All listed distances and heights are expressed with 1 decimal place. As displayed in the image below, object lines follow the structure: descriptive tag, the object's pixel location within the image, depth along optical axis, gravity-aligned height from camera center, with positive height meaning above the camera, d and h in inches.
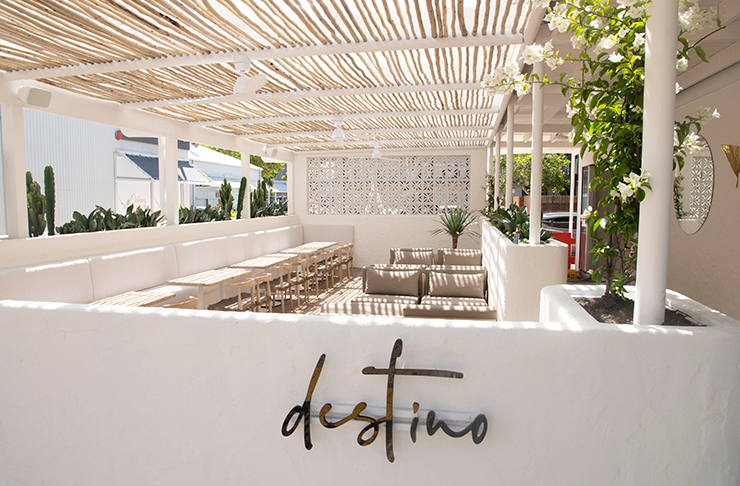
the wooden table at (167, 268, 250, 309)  228.4 -33.6
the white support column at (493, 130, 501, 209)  326.0 +26.2
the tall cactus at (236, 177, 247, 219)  378.2 +9.8
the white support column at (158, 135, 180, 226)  300.8 +18.2
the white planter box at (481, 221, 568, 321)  166.4 -21.9
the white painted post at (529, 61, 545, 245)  167.5 +16.9
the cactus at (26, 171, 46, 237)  209.9 +0.6
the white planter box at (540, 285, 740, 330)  78.5 -18.0
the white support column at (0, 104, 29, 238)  194.2 +15.6
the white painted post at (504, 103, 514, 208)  248.5 +33.0
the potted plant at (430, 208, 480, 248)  414.3 -11.2
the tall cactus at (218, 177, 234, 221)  372.5 +8.9
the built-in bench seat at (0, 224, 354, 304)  189.8 -29.1
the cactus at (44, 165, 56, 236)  216.5 +5.9
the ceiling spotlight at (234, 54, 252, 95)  160.6 +48.0
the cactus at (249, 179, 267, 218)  412.2 +7.3
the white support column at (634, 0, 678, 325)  75.4 +9.6
